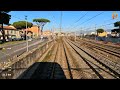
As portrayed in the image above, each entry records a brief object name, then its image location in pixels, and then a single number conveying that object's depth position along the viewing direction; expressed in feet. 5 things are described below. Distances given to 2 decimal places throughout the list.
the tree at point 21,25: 136.62
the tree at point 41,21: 131.15
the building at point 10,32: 136.09
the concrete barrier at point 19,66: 15.16
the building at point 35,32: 191.22
